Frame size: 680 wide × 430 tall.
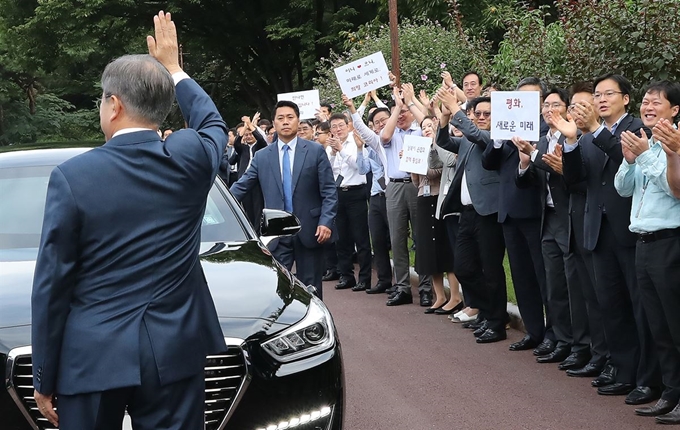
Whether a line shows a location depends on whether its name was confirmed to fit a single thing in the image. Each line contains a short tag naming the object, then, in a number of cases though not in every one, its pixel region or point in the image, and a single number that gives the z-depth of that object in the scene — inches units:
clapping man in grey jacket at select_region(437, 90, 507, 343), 386.9
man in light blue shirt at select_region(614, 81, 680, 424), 265.1
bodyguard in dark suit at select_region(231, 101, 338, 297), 354.3
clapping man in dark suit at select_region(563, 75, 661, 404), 295.1
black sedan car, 190.5
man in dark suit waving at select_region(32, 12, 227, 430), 141.3
